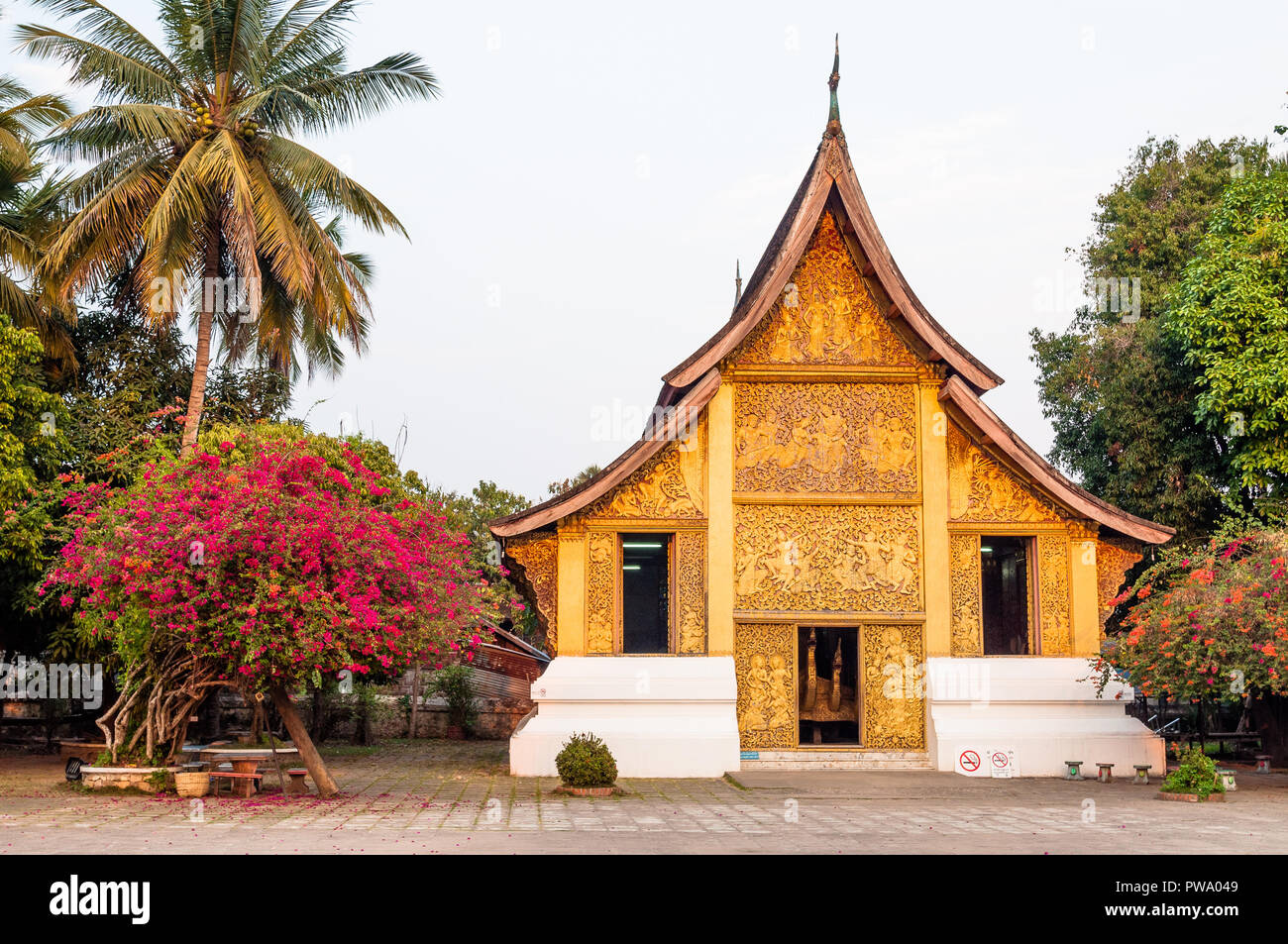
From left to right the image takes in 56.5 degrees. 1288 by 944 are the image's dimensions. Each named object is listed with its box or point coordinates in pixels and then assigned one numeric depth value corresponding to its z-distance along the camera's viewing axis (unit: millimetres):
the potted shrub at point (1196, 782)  14805
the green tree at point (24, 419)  18734
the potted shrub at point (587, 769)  14812
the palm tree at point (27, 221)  21500
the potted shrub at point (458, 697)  27484
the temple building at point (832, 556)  18094
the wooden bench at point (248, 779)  14483
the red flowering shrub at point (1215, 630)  15094
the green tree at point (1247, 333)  21656
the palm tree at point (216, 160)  20844
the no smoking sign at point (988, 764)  17875
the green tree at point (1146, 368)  24203
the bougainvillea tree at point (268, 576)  13141
